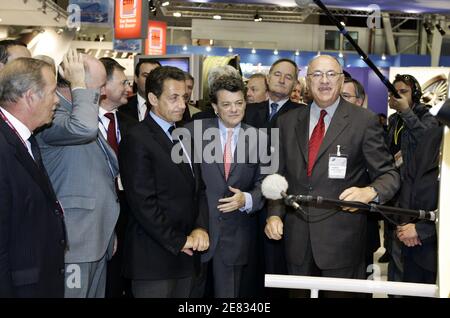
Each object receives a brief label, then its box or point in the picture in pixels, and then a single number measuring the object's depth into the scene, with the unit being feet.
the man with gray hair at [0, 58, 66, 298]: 6.86
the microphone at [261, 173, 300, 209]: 6.78
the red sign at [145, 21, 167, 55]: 48.01
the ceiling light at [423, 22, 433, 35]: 51.24
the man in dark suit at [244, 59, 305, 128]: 14.19
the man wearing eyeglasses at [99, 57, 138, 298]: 11.45
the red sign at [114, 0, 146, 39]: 27.73
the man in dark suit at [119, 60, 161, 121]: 15.01
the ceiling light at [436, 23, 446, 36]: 50.93
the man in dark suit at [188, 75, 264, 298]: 10.78
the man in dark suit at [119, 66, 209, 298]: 9.44
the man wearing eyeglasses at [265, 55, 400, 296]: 9.56
